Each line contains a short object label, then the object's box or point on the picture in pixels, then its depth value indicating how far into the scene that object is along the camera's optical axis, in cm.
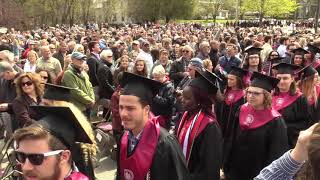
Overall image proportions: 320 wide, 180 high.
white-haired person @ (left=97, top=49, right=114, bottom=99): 611
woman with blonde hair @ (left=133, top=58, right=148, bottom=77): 529
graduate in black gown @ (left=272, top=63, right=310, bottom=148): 398
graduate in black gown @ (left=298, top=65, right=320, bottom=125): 435
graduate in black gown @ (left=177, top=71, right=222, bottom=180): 282
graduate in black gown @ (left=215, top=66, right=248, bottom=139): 439
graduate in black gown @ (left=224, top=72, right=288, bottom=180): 317
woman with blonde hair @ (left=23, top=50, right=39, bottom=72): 669
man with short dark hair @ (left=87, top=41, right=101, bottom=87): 659
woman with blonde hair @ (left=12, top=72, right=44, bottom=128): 368
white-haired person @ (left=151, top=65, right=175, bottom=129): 500
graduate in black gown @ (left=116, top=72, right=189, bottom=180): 229
